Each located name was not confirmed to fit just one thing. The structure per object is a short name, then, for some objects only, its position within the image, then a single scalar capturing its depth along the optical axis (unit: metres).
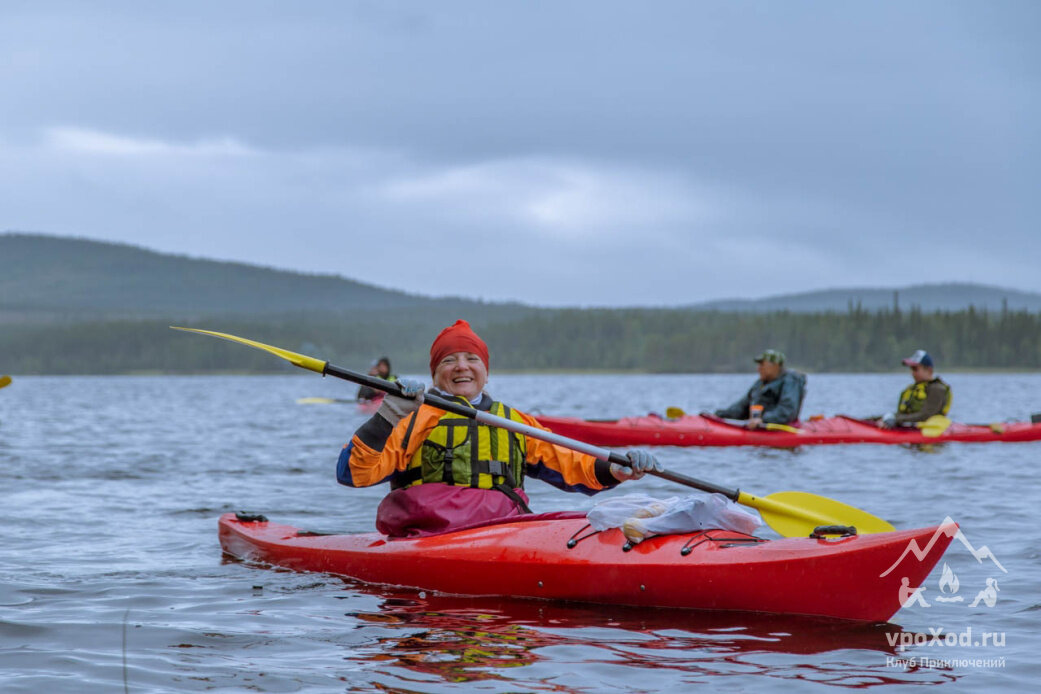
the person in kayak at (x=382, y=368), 20.45
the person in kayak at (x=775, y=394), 16.33
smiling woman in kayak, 6.39
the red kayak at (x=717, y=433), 16.30
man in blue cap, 16.59
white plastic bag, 5.98
